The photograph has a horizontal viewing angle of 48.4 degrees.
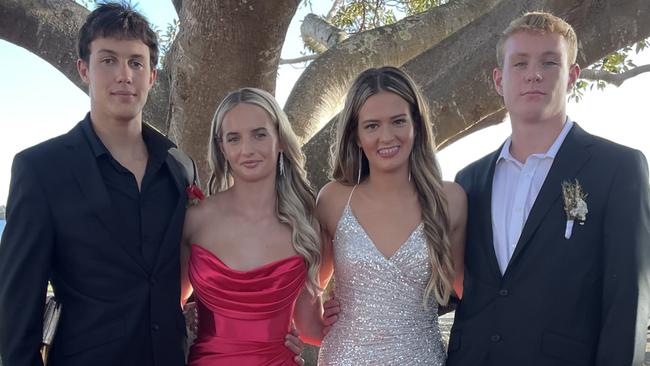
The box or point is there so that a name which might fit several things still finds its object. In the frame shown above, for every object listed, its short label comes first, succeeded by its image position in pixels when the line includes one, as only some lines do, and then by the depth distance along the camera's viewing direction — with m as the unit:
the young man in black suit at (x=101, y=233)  2.85
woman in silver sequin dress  3.45
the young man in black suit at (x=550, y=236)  2.75
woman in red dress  3.37
